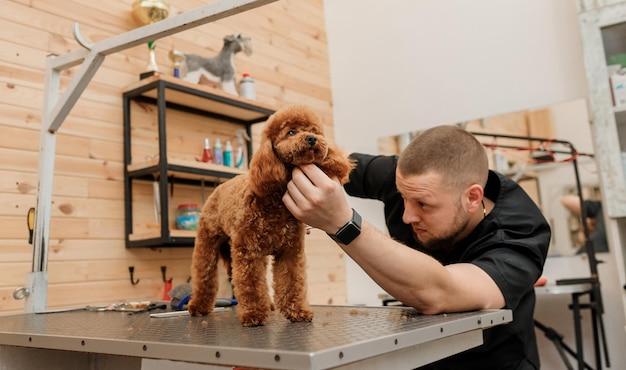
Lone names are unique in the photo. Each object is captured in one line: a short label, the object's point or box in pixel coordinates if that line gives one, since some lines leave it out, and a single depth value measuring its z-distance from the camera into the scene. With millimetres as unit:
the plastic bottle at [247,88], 2936
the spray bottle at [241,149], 2842
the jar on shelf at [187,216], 2510
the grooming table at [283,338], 721
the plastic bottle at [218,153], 2754
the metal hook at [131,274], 2451
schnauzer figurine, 2689
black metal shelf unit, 2332
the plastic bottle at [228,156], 2791
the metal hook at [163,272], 2582
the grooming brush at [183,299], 1466
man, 989
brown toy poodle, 974
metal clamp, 1629
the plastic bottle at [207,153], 2705
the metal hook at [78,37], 1500
